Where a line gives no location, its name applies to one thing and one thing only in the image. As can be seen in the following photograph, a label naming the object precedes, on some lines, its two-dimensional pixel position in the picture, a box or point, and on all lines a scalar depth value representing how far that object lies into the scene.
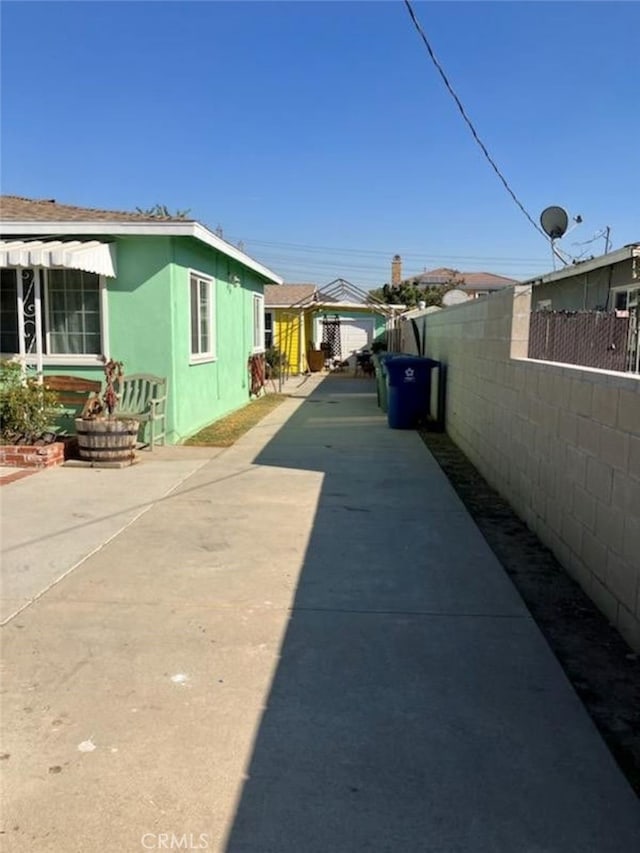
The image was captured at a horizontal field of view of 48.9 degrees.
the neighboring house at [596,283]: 10.63
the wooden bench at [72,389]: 9.84
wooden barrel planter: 8.41
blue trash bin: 12.45
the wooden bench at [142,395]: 9.87
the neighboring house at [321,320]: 25.73
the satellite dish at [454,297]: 19.23
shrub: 8.65
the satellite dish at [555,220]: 12.14
